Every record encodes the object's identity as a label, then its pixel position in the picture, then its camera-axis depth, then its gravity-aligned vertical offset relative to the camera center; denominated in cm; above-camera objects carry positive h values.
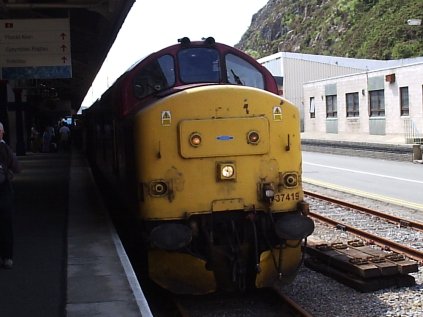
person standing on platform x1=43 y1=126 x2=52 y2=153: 3344 -24
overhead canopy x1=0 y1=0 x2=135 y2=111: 1401 +291
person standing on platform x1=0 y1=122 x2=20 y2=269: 686 -64
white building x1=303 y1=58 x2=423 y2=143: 3284 +120
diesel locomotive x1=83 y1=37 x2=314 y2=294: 674 -61
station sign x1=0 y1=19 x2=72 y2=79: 1597 +228
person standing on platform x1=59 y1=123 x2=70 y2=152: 3769 -16
